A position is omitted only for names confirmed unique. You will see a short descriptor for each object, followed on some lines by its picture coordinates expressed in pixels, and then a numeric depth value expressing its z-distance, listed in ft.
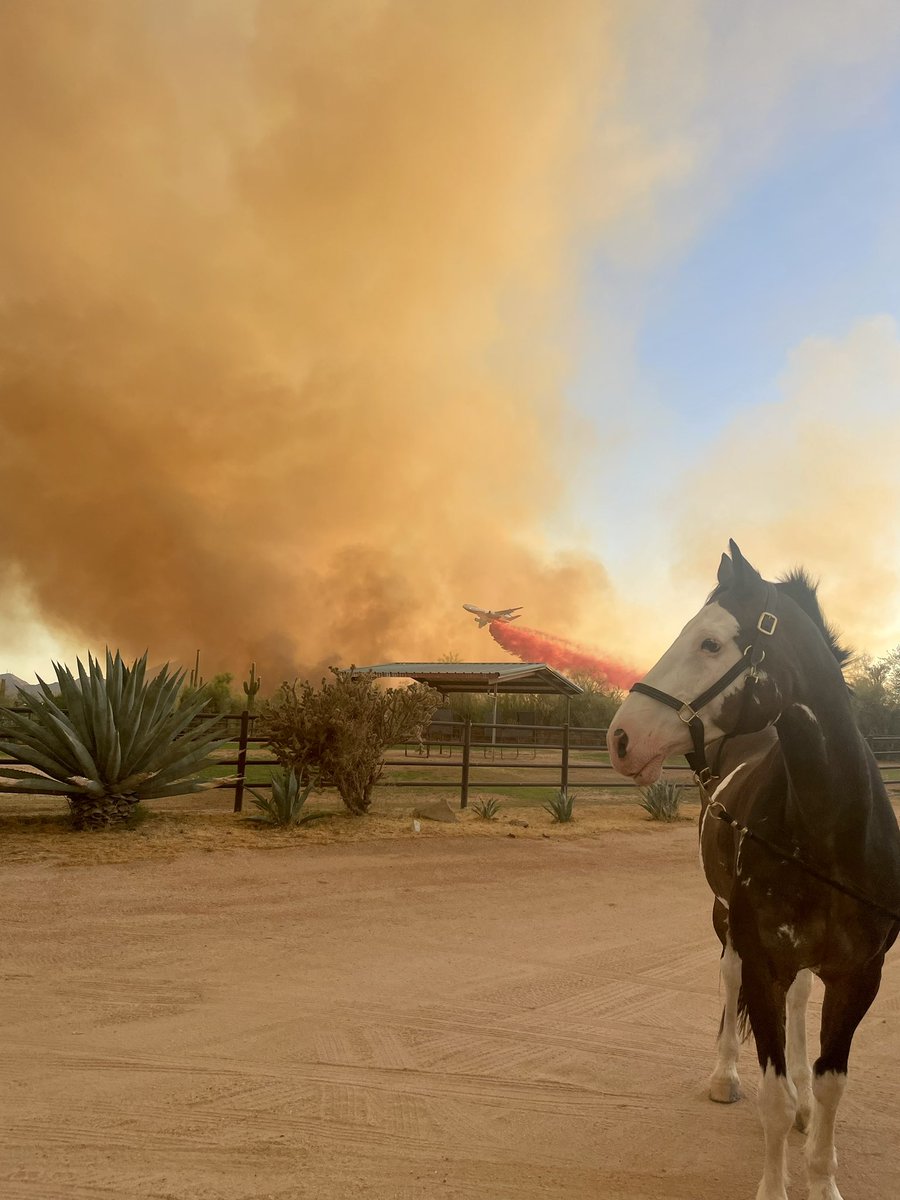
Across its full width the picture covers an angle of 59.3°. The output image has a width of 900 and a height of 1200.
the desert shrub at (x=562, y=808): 44.96
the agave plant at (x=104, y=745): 33.94
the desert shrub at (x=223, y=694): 160.85
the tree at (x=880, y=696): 124.16
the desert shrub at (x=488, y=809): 43.83
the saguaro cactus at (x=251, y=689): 142.51
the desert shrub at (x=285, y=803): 37.40
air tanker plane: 185.06
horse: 8.96
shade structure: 97.81
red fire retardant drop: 188.95
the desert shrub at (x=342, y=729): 41.09
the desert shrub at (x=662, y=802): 50.31
